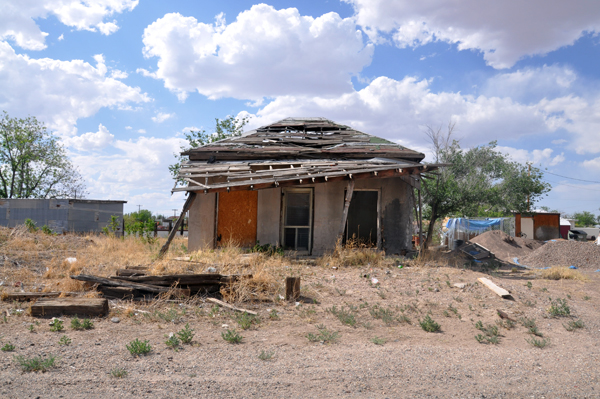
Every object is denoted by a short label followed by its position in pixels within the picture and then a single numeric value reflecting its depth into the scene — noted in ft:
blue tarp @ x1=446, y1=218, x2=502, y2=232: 71.97
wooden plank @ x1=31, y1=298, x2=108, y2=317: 18.71
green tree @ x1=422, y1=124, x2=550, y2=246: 68.74
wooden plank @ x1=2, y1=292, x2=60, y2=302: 21.26
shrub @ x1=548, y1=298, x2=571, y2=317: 21.24
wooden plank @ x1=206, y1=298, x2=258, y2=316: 19.66
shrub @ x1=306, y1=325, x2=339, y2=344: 16.15
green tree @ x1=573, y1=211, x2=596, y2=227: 194.91
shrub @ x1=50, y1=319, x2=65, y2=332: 16.67
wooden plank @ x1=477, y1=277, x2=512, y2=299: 23.68
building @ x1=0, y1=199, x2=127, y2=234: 71.20
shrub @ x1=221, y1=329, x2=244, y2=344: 15.71
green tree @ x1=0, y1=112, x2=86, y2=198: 93.25
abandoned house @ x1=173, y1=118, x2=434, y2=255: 35.35
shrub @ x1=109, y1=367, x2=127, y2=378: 12.25
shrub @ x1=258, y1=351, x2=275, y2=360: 13.99
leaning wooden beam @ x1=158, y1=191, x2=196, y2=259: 33.96
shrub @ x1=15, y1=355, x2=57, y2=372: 12.56
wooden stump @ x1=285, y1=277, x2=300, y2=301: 22.12
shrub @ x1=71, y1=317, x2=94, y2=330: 16.99
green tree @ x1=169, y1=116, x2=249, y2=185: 73.36
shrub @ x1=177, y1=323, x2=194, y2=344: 15.39
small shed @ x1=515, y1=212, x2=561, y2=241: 75.97
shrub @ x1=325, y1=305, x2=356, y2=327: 18.42
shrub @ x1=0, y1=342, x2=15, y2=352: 14.21
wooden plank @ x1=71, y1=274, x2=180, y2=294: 21.59
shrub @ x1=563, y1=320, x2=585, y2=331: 19.19
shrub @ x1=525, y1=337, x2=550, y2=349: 16.42
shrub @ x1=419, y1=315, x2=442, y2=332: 17.95
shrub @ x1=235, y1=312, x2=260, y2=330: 17.65
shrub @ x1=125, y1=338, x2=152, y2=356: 14.11
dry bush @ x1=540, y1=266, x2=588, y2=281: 34.05
